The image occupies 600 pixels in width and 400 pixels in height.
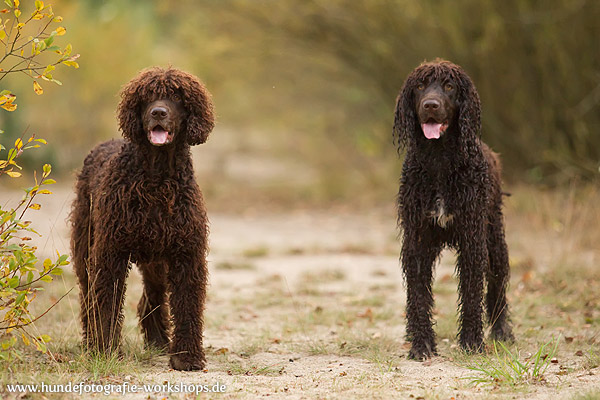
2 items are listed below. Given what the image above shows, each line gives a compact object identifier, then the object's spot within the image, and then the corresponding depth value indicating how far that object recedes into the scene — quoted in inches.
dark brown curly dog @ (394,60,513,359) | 438.6
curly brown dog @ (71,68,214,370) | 407.8
